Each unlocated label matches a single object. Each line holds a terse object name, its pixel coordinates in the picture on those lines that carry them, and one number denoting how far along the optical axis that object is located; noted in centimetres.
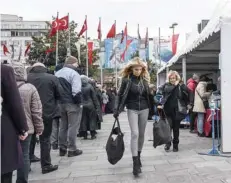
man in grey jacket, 729
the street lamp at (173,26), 3311
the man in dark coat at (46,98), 594
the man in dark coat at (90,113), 984
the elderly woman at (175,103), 773
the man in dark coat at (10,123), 338
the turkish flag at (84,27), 2655
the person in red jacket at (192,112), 1096
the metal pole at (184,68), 1183
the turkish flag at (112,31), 2804
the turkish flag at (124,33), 3261
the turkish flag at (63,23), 2414
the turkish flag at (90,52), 3117
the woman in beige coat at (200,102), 981
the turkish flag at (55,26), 2411
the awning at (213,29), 694
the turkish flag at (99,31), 2907
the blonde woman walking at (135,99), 588
